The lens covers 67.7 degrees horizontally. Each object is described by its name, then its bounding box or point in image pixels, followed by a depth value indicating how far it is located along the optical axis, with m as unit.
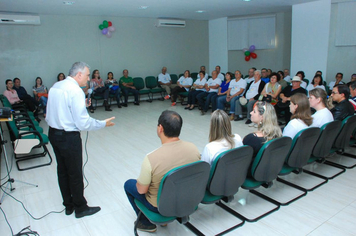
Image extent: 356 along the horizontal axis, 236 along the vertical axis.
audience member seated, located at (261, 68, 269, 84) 7.58
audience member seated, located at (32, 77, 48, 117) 7.71
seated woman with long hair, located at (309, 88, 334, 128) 3.42
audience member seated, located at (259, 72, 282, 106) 6.14
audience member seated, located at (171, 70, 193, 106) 8.72
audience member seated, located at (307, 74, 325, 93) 6.40
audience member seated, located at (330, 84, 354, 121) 3.70
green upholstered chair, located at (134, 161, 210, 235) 1.92
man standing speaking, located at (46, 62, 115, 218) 2.45
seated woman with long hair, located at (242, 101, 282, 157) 2.65
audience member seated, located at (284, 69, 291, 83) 7.87
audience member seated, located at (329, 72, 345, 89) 7.24
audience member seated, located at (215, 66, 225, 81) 9.04
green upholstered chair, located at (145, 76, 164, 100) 9.58
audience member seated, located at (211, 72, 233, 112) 7.22
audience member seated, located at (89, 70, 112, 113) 8.37
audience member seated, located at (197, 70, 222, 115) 7.59
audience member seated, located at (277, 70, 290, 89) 6.85
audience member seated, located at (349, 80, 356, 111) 4.10
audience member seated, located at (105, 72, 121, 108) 8.72
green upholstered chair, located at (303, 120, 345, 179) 3.12
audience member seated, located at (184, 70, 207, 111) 8.05
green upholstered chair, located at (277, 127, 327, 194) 2.83
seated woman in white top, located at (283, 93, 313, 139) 3.08
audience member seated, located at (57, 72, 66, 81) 8.09
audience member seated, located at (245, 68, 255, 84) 7.65
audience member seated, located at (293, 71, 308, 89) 6.95
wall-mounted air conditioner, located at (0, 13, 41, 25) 7.22
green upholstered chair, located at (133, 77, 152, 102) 9.42
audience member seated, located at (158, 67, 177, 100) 9.72
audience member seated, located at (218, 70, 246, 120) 6.83
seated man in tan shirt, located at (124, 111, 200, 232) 1.99
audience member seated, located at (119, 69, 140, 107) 8.98
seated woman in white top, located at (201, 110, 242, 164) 2.41
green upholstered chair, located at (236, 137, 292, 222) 2.50
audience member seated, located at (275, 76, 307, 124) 5.82
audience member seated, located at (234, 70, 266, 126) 6.44
